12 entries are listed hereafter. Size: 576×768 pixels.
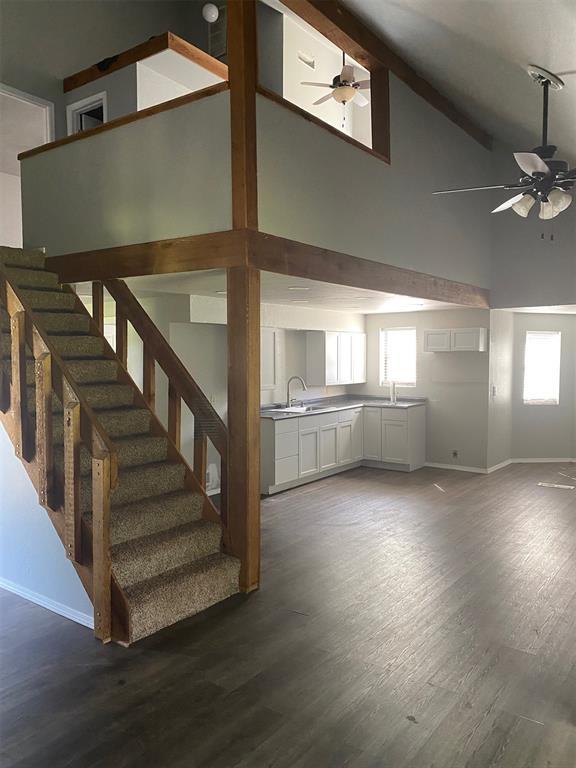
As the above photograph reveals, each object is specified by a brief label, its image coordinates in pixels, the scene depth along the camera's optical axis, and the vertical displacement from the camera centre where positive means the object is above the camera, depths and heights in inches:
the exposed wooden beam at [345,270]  162.4 +26.3
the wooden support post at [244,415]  156.6 -18.0
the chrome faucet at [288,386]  314.2 -20.7
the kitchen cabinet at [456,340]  312.5 +4.5
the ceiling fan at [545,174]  177.0 +52.9
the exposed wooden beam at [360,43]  187.8 +107.5
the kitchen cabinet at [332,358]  323.3 -5.4
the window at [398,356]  350.9 -4.6
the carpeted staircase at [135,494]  146.5 -41.9
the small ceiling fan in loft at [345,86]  228.8 +101.5
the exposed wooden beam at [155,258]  158.4 +27.1
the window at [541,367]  353.1 -10.9
